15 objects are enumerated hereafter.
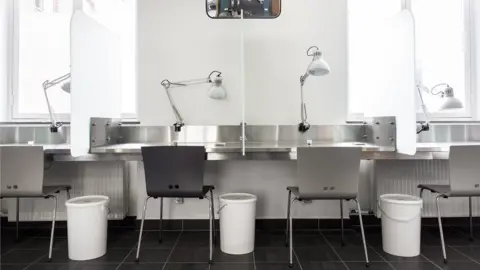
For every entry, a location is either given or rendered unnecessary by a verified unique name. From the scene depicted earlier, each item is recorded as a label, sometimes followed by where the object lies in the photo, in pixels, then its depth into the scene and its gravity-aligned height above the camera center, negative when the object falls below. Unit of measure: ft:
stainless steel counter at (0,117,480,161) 8.20 +0.12
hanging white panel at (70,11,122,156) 6.54 +1.57
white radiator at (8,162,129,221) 8.39 -1.36
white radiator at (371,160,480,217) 8.43 -1.11
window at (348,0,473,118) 9.25 +3.17
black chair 6.25 -0.67
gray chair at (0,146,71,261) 6.35 -0.70
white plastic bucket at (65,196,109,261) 6.44 -2.01
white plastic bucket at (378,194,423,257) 6.61 -2.01
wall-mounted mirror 8.00 +3.71
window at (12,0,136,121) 9.27 +2.70
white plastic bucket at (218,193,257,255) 6.77 -2.01
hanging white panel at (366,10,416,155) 6.54 +1.51
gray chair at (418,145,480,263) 6.30 -0.71
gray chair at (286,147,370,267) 6.03 -0.69
